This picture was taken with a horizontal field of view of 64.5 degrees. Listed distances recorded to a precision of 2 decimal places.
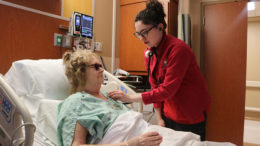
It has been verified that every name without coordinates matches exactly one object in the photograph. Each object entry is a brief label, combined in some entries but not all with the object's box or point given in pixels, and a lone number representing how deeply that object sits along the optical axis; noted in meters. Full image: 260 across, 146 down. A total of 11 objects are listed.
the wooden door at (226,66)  2.99
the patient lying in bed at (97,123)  0.98
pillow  1.43
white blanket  1.04
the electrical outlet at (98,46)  2.81
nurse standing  1.33
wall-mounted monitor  2.34
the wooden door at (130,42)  3.27
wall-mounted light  4.56
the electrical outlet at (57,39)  2.20
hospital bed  1.02
